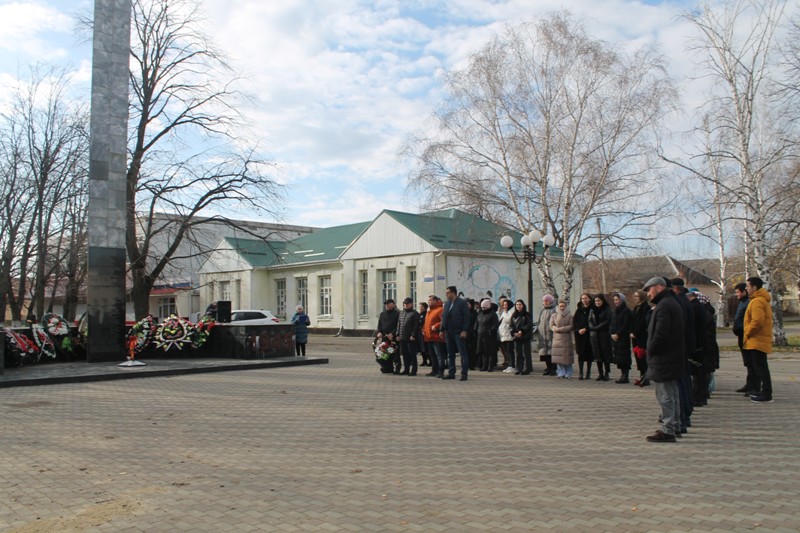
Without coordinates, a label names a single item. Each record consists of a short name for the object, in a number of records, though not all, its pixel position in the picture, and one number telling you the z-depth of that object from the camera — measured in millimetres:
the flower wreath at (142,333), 17141
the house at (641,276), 55562
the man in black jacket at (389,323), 15086
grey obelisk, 16422
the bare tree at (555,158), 23656
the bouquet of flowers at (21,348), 14719
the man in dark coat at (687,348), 7910
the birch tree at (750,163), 22312
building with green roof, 34250
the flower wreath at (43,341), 16266
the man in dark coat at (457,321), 13227
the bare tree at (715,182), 22453
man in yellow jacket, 9914
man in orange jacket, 14031
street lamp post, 18609
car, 30452
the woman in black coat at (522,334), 14483
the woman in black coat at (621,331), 12570
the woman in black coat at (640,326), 11492
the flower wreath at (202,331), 18281
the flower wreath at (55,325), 16880
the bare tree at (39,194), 27422
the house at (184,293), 49344
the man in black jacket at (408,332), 14562
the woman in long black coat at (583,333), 13484
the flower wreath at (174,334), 17703
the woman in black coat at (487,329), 15133
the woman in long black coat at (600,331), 13069
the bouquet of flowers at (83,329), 17138
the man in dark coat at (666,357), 7109
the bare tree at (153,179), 25406
